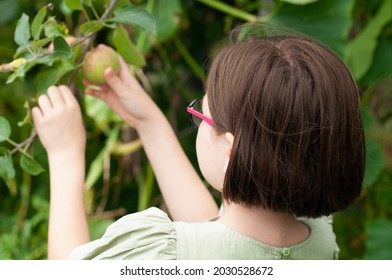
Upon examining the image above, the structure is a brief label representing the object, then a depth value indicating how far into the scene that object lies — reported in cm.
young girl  181
